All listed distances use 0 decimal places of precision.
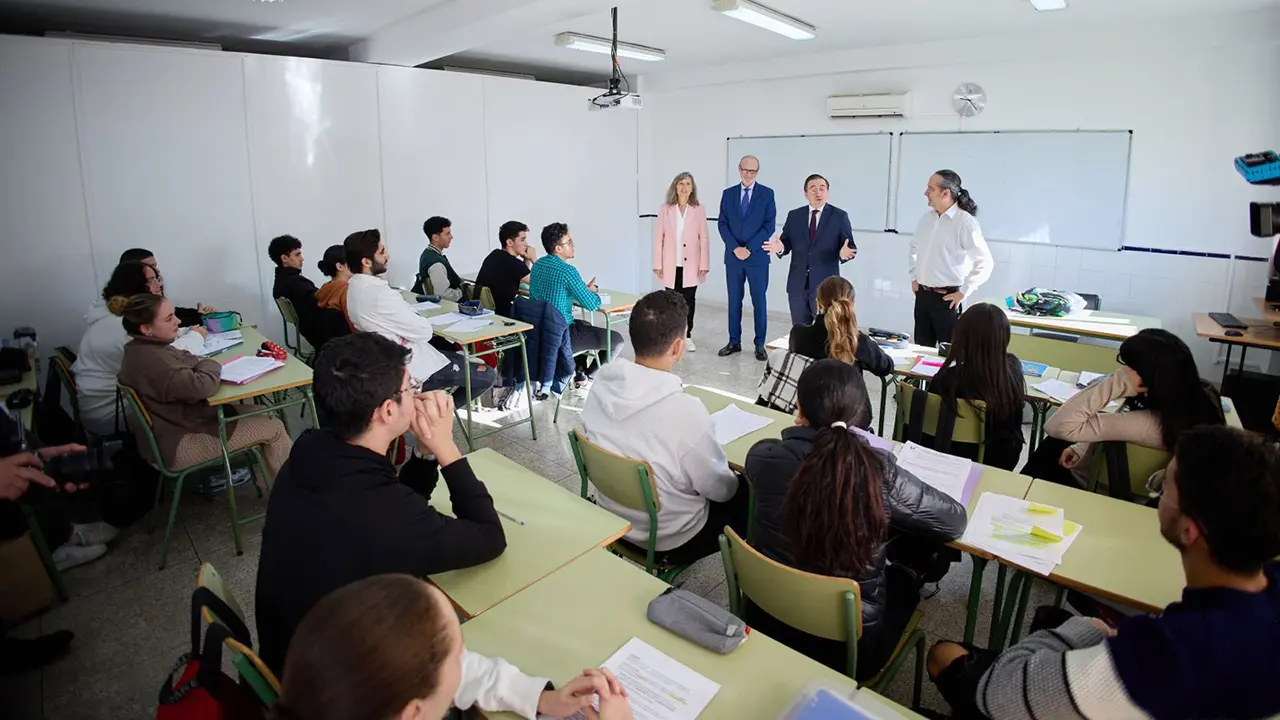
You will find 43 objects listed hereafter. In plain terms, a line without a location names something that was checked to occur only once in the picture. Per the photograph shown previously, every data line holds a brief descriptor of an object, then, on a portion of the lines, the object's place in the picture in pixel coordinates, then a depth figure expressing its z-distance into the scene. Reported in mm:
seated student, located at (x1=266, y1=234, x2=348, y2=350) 4648
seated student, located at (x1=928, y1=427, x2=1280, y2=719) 1144
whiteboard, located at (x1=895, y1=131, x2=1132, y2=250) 5629
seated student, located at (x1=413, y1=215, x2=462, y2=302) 5711
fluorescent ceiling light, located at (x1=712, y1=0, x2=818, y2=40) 4621
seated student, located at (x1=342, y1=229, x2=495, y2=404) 3818
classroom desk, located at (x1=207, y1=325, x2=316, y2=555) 3115
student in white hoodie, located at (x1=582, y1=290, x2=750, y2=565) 2348
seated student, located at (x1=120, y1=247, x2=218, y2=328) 4480
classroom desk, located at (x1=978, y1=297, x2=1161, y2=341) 4539
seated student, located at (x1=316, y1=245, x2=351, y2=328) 4418
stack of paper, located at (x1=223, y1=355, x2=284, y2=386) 3328
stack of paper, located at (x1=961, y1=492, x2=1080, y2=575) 1898
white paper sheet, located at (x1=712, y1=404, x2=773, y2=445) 2768
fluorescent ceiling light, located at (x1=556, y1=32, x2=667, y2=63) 5838
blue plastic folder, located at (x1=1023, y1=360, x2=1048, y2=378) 3607
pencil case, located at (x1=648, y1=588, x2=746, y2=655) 1493
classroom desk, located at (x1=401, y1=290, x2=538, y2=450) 4254
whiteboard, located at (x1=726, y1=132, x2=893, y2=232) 6961
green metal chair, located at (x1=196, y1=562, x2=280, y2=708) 1295
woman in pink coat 6586
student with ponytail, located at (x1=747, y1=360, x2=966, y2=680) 1706
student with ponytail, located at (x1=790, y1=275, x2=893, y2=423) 3242
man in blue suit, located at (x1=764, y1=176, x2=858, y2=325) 5883
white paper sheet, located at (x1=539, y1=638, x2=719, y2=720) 1345
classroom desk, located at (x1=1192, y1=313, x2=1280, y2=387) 4227
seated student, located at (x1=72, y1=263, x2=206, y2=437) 3449
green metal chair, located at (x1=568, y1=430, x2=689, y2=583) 2244
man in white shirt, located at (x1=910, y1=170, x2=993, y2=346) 4844
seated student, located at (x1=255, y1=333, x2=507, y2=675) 1492
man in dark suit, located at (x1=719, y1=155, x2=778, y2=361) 6441
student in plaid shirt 4844
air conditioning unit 6500
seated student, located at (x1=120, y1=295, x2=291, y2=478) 2996
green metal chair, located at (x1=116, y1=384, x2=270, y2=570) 2977
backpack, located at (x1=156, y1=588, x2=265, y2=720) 1211
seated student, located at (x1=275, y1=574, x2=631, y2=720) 911
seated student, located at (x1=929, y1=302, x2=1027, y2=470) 2838
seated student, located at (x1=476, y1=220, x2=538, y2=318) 5129
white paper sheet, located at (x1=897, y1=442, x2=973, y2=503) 2277
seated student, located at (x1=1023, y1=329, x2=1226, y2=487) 2342
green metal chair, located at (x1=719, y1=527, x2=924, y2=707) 1612
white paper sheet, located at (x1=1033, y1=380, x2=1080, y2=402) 3238
